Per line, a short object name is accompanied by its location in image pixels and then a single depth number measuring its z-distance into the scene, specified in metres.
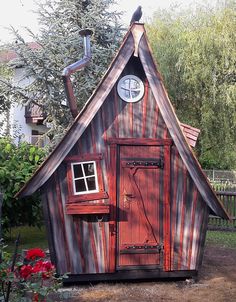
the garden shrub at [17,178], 9.76
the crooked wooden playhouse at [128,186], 6.95
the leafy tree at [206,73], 17.78
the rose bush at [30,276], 3.57
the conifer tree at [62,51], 14.43
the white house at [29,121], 26.78
